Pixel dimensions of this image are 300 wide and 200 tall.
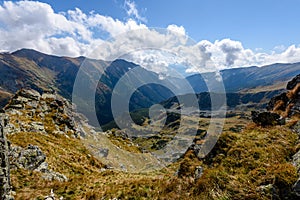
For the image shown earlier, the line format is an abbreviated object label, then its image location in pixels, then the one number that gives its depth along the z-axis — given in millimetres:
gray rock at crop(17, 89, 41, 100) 59156
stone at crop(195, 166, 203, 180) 13083
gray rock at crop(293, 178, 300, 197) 9868
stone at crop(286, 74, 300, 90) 37594
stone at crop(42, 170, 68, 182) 22600
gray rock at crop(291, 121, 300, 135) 18500
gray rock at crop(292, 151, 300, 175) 11734
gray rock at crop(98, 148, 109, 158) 53466
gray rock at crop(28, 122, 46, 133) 40938
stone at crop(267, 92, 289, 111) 30928
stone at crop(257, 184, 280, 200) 10148
